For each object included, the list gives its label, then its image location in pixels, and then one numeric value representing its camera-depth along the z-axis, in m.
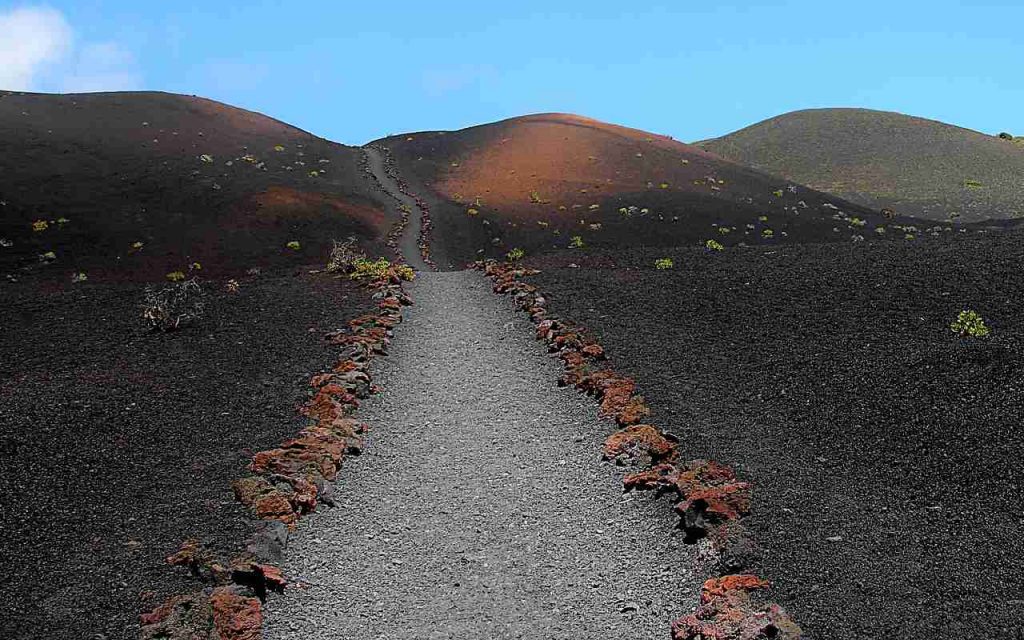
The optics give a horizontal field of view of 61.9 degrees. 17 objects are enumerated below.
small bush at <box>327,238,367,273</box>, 27.48
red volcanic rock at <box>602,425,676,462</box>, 12.90
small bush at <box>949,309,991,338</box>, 17.44
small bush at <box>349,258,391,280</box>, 26.52
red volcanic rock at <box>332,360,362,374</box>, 17.20
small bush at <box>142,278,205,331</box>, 20.94
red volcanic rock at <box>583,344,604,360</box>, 17.69
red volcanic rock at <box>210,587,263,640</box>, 8.86
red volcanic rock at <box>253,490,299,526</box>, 11.40
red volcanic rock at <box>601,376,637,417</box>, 15.00
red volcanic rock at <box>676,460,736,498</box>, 11.62
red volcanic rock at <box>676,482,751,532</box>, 10.72
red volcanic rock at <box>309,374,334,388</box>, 16.39
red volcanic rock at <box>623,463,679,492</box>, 12.05
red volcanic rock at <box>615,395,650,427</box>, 14.28
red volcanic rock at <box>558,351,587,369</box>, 17.41
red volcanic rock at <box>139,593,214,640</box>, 8.55
